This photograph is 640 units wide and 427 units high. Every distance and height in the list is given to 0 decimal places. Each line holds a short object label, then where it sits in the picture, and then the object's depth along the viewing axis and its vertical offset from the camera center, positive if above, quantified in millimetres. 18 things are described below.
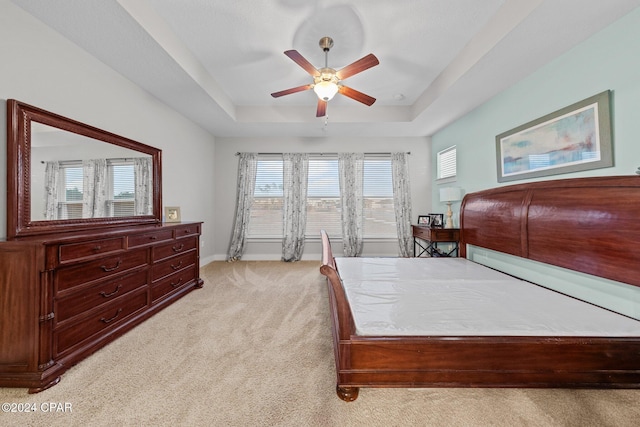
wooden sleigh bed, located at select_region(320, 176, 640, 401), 1393 -838
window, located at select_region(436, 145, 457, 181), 4199 +972
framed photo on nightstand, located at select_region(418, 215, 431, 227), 4496 -79
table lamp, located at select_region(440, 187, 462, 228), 3795 +310
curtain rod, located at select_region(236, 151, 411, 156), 5074 +1344
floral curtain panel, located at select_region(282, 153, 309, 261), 5031 +322
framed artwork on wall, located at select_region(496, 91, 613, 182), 1974 +704
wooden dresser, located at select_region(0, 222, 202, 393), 1526 -579
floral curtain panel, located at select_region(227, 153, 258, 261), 5027 +293
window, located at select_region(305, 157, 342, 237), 5133 +411
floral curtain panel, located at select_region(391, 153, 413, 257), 4996 +298
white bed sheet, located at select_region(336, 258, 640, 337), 1443 -659
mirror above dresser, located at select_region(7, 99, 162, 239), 1752 +409
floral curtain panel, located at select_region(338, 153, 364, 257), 5020 +350
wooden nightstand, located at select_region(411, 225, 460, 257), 3725 -350
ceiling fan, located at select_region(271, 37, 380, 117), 2207 +1425
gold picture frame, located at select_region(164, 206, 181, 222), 3473 +69
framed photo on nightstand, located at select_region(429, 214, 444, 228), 4334 -80
